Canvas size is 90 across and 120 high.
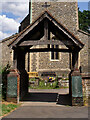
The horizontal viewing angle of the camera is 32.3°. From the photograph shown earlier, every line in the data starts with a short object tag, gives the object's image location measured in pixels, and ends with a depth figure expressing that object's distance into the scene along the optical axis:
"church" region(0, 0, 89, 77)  20.58
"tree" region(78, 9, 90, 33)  38.81
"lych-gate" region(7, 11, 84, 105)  7.97
